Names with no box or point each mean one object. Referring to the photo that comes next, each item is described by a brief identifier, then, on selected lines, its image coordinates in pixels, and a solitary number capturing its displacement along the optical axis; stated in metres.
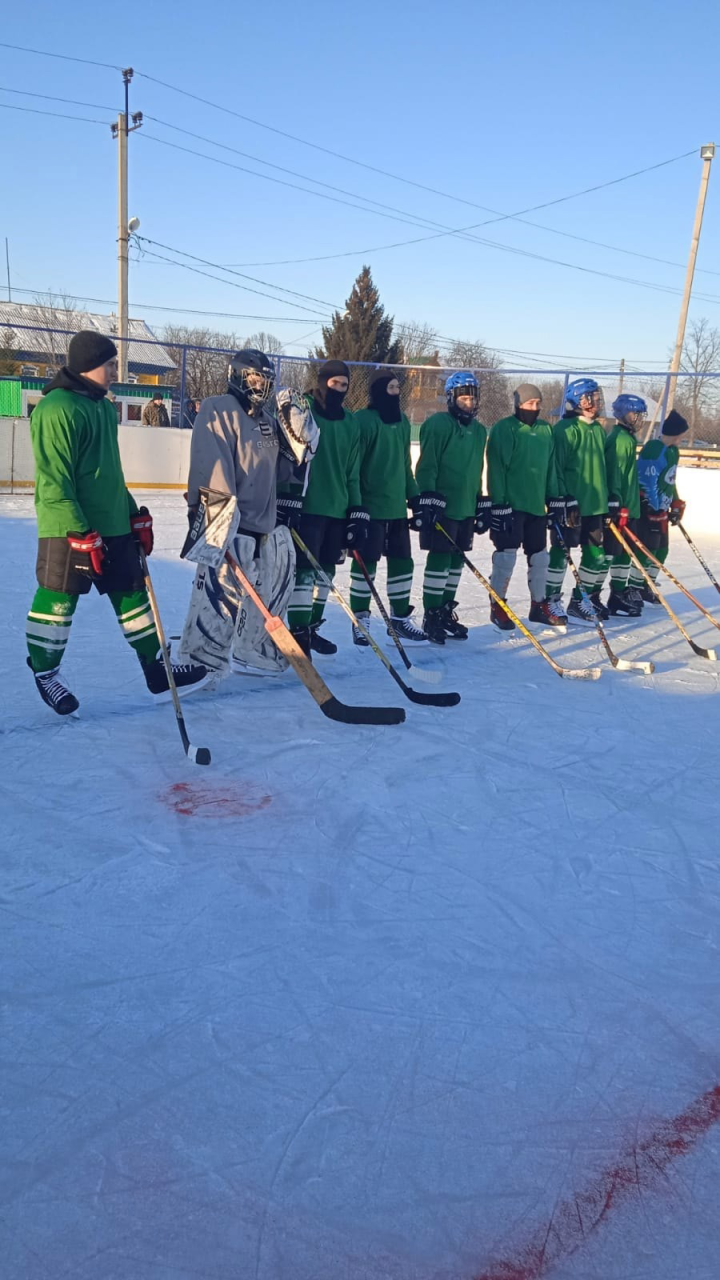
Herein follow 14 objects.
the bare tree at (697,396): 12.41
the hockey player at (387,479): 4.90
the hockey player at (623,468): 6.16
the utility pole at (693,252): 17.33
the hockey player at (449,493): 5.22
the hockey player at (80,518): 3.27
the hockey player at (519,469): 5.61
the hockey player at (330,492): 4.52
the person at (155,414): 14.00
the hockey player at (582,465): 5.97
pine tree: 37.12
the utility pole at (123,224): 19.02
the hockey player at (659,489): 6.62
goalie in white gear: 3.76
